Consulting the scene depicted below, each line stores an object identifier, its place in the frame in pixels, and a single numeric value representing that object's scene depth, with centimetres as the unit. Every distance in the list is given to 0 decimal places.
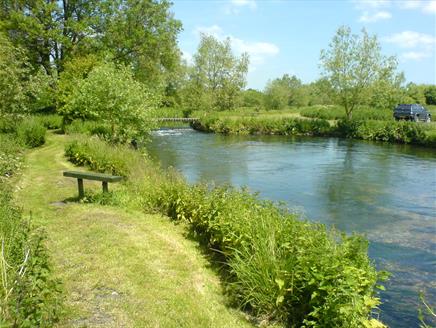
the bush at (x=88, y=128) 2042
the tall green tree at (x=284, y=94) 6838
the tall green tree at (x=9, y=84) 1509
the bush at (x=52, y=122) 2661
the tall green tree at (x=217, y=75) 5647
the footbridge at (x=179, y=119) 4801
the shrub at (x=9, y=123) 1662
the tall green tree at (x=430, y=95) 6438
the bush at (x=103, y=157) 1329
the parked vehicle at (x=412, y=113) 3922
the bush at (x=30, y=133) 1948
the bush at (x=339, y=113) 4012
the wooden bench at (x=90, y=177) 997
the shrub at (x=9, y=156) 1238
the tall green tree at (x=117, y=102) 1762
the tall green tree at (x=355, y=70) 3794
